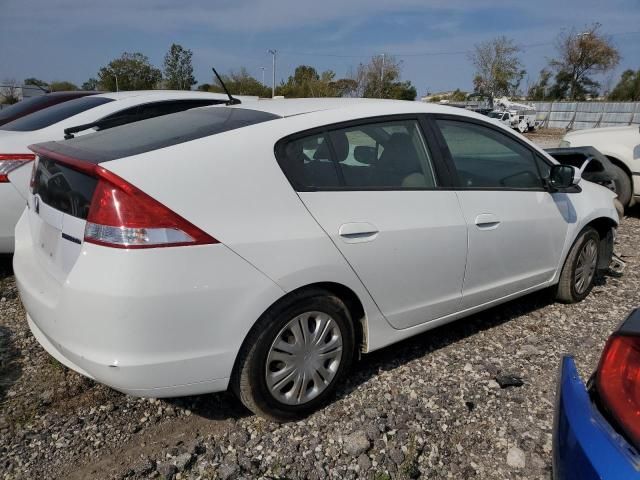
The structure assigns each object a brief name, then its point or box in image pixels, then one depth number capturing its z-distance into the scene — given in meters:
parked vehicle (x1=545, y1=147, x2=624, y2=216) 6.16
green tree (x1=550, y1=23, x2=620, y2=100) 44.88
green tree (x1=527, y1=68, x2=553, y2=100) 50.47
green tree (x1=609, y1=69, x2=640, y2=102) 43.66
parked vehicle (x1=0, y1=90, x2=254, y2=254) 3.98
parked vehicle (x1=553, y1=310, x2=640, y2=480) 1.30
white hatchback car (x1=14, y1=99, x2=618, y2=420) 2.04
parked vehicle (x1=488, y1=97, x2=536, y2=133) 33.16
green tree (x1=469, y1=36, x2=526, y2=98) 47.03
